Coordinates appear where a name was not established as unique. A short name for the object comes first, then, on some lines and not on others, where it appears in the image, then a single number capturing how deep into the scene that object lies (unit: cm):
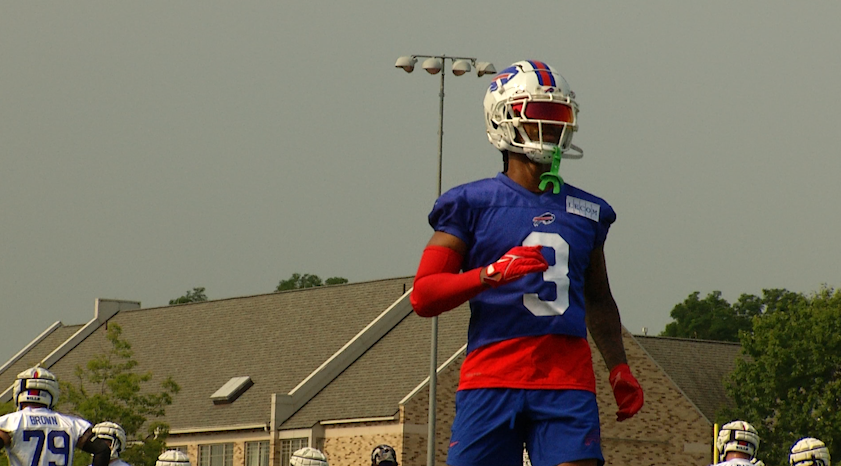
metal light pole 3506
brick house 4969
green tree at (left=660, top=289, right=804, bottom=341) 9594
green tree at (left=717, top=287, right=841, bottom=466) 5006
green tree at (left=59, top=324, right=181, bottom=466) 4172
